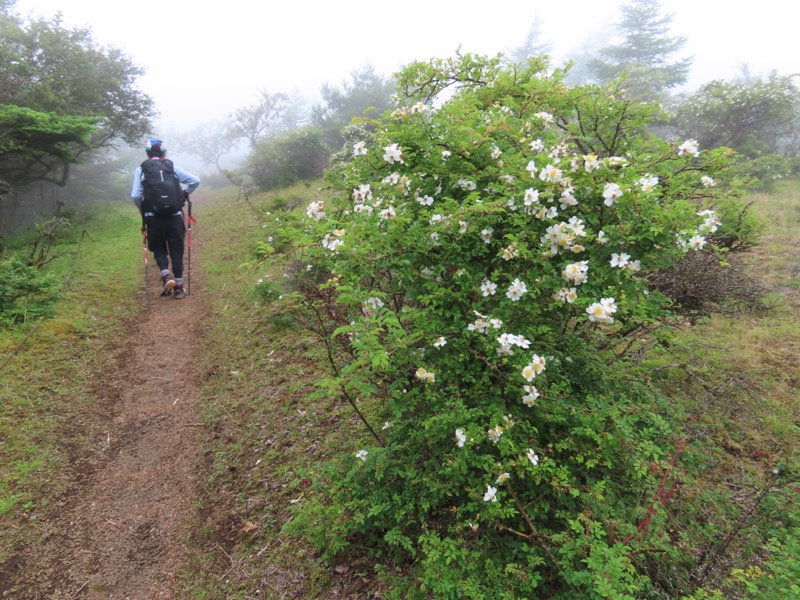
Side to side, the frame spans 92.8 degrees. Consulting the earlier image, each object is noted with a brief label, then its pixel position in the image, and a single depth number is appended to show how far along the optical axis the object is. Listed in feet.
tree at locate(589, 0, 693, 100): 86.99
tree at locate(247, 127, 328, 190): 60.03
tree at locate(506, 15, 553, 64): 132.36
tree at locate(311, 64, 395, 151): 80.69
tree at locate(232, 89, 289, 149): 89.76
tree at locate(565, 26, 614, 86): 188.24
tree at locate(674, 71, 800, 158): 38.34
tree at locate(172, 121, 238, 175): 164.25
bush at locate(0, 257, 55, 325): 16.66
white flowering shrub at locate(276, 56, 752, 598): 6.59
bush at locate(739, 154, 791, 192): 32.07
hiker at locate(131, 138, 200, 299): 19.63
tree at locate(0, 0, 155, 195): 26.14
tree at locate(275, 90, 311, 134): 152.96
